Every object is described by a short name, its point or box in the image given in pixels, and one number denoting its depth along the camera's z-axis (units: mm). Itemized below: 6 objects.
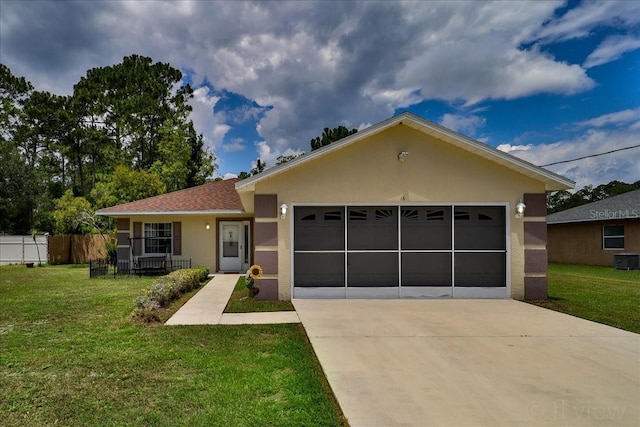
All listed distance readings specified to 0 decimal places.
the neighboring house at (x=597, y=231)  18750
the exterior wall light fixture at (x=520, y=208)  9602
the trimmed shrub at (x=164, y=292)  7463
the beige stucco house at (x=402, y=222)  9656
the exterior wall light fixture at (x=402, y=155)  9526
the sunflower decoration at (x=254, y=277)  9414
